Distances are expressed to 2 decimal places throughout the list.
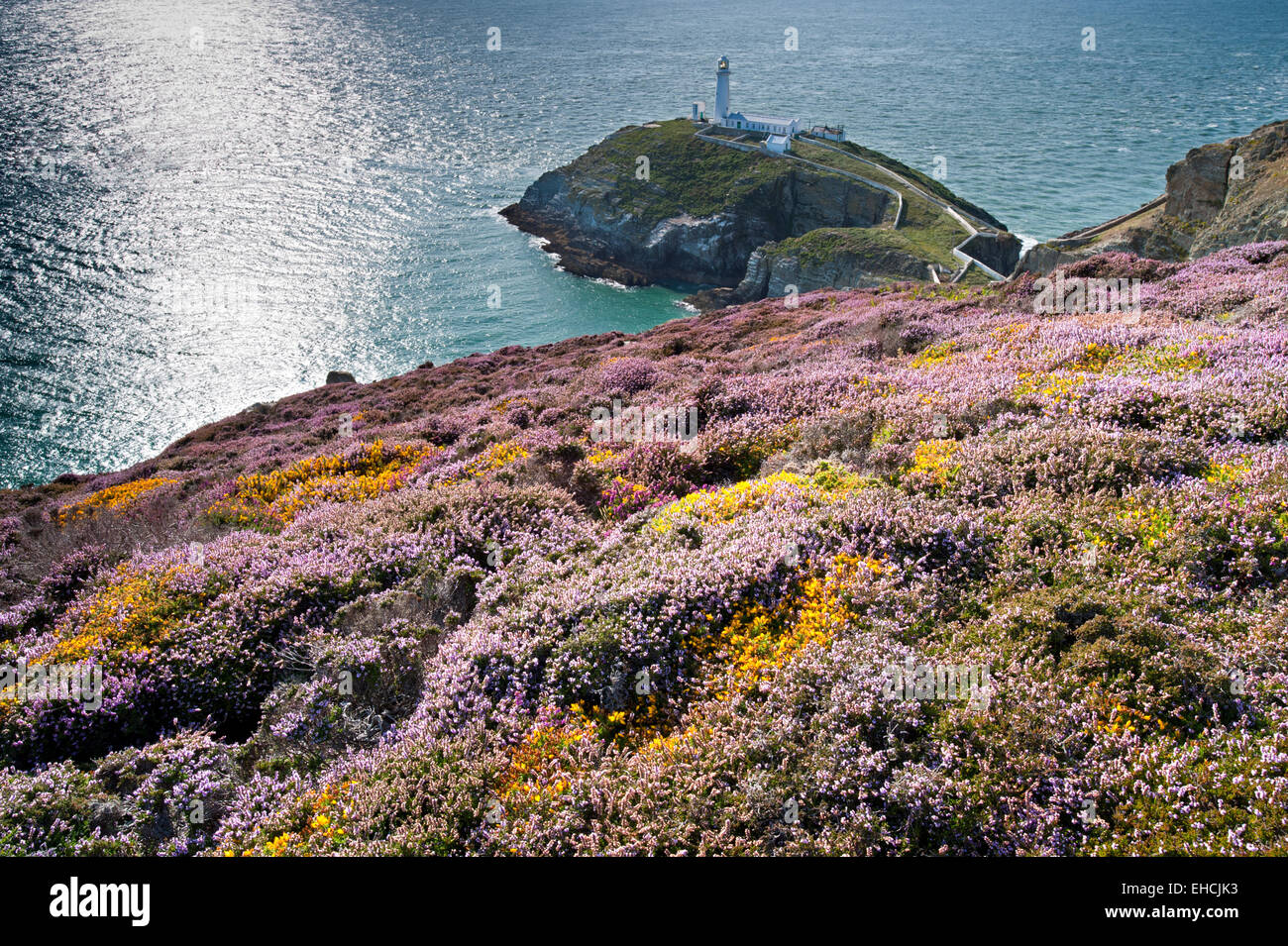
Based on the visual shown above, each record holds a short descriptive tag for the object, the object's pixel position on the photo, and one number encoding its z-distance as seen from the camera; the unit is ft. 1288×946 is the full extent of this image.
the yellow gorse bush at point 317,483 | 48.01
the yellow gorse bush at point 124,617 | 31.14
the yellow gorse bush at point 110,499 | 62.80
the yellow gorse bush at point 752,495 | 34.32
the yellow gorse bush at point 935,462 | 33.78
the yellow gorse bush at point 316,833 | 21.58
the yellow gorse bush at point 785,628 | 25.16
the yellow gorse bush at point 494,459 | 47.07
